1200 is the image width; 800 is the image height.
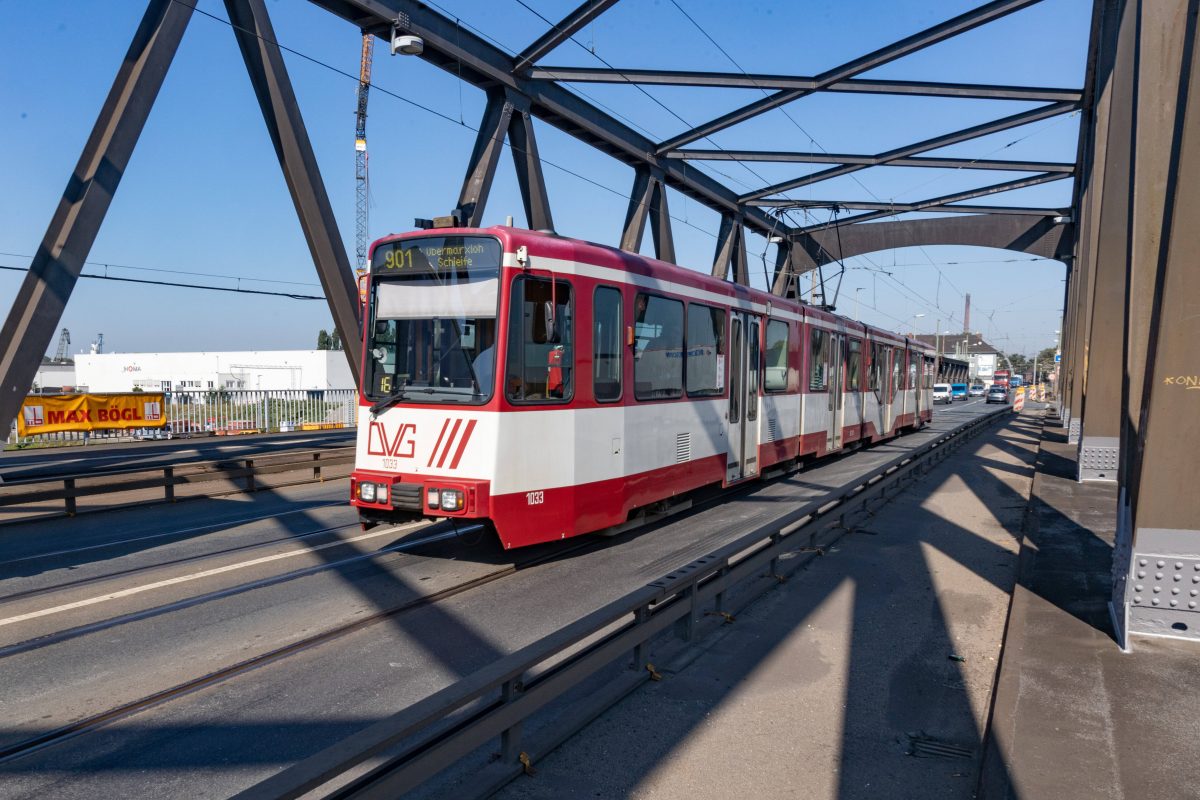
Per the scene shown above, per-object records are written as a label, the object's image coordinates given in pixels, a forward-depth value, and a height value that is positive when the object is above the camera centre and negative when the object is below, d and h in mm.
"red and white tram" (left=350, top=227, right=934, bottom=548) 7574 -263
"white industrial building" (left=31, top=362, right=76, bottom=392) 72250 -2745
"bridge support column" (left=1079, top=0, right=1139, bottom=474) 13023 +544
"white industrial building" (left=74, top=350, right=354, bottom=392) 58762 -1560
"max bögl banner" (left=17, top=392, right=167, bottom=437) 24578 -2115
